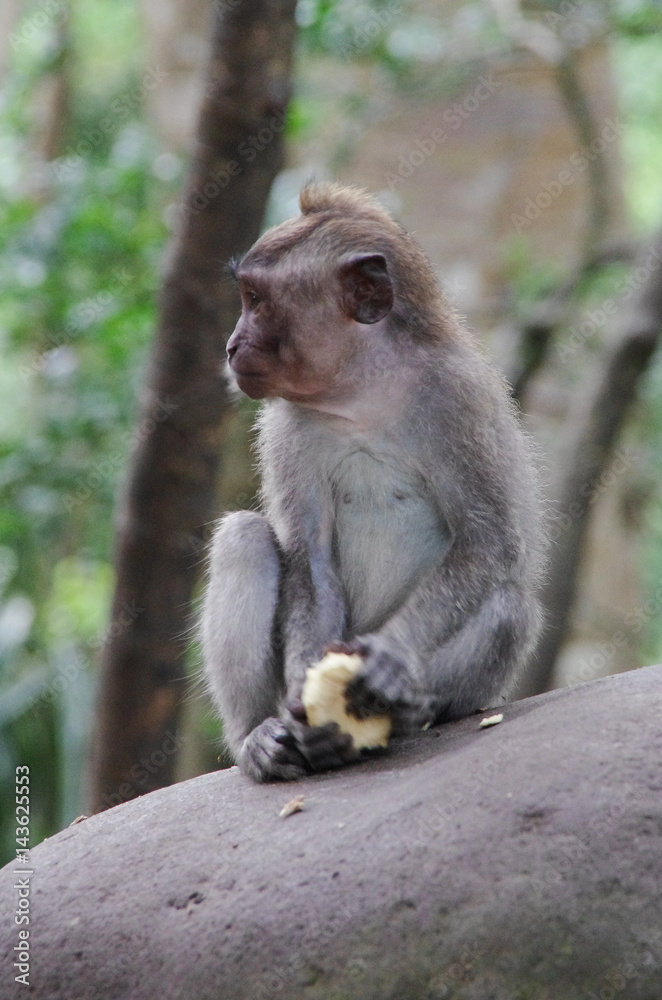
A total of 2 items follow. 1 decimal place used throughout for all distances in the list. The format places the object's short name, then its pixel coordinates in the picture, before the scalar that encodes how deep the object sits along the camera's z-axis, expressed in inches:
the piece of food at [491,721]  341.4
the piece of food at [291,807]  318.3
